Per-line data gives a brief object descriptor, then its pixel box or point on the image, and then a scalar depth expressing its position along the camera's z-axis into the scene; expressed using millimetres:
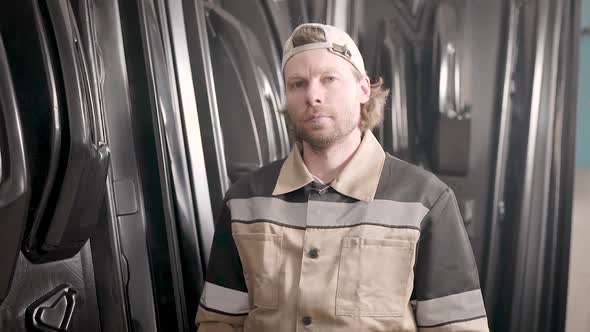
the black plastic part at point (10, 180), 829
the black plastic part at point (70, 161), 911
